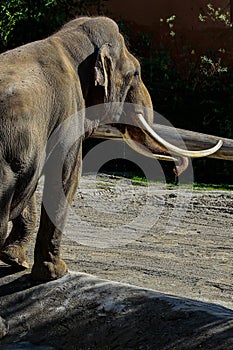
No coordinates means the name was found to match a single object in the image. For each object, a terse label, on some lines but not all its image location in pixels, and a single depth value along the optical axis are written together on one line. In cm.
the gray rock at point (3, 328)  910
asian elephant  872
